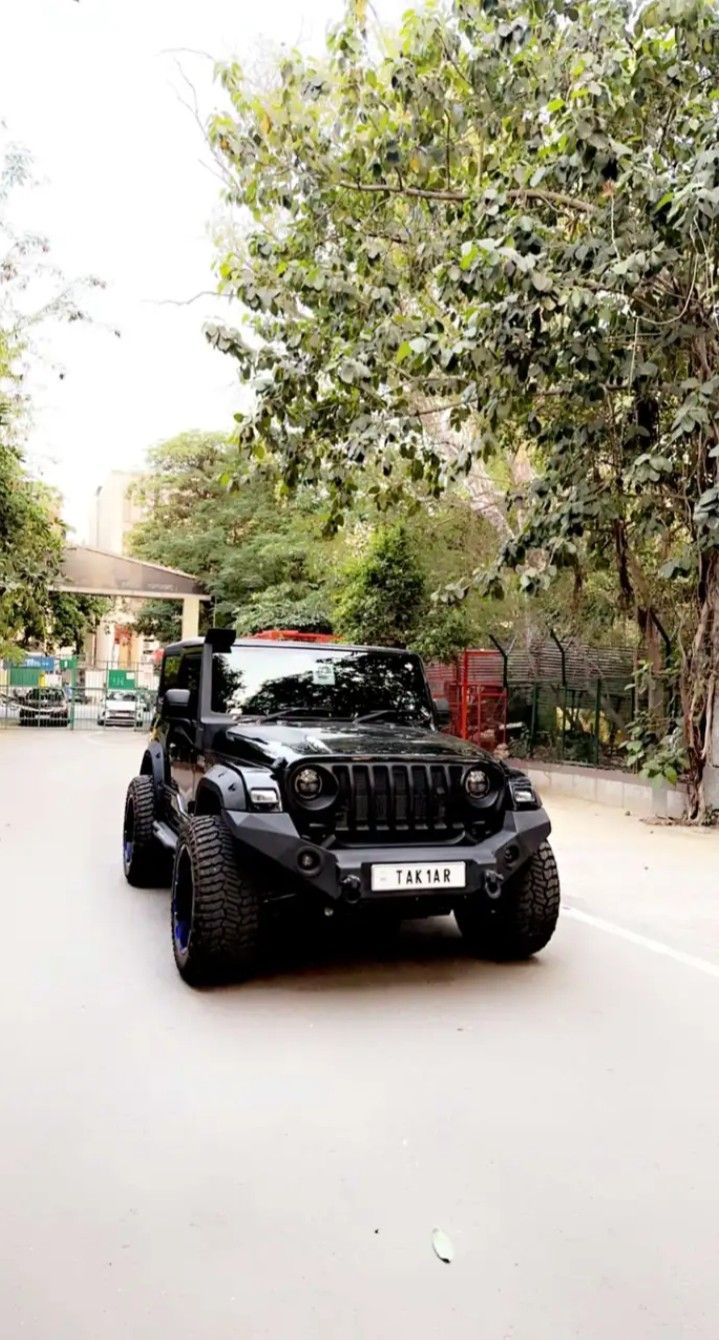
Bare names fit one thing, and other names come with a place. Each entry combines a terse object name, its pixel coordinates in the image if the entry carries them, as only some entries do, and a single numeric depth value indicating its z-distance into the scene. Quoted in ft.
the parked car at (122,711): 100.73
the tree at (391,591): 58.34
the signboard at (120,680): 111.65
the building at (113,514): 237.66
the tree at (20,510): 72.38
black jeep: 15.75
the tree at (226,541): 93.09
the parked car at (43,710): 99.55
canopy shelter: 104.73
